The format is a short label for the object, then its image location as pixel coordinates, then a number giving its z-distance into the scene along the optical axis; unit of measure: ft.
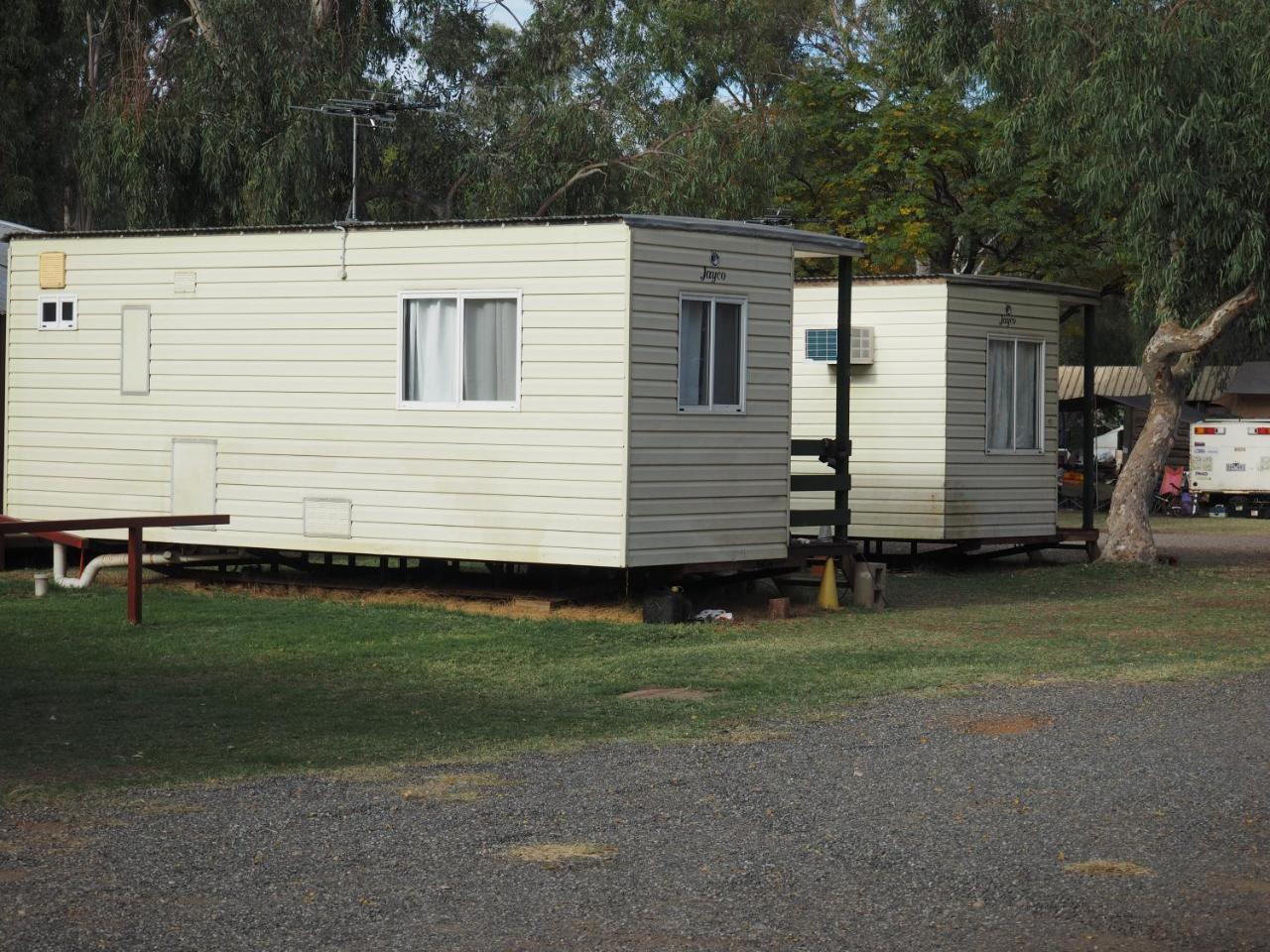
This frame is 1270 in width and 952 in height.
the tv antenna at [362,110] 58.86
